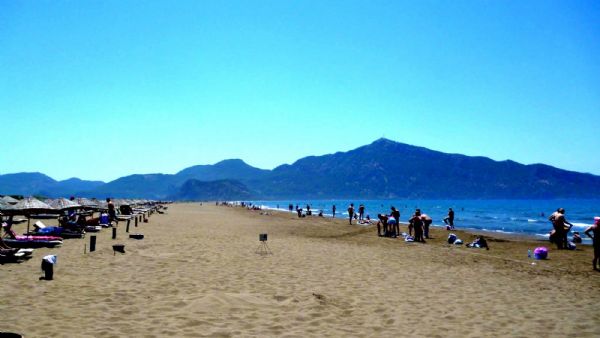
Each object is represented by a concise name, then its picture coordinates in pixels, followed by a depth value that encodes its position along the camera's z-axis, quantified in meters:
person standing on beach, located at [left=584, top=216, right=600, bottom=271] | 13.49
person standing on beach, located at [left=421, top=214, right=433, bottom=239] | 24.00
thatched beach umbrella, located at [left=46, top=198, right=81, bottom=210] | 21.58
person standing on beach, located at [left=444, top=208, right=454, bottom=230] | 32.52
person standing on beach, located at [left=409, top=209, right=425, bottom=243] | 22.75
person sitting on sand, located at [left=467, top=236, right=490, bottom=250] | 20.20
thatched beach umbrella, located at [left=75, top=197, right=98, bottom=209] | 27.84
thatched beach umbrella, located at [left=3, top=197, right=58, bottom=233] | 15.77
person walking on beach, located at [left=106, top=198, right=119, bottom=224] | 27.52
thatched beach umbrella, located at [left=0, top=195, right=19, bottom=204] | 16.36
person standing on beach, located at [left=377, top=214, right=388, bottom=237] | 26.56
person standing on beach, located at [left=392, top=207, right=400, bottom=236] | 26.25
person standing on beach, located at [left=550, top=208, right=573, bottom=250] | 19.87
